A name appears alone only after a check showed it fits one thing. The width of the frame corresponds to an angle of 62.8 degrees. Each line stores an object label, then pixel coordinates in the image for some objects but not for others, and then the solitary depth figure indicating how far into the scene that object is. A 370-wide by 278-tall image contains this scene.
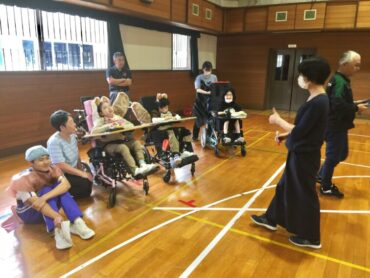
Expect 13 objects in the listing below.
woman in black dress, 2.21
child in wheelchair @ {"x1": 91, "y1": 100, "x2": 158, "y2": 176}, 3.25
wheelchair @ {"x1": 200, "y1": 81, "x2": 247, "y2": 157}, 4.90
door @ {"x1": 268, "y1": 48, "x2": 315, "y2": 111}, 9.65
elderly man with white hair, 3.13
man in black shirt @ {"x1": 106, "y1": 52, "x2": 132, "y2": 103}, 4.83
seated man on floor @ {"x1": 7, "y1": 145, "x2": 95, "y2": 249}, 2.44
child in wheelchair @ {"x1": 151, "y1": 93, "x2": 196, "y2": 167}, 3.92
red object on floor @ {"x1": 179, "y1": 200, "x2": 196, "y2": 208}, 3.21
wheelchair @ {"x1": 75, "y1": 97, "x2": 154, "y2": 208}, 3.25
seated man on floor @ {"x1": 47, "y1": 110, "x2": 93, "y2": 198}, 2.89
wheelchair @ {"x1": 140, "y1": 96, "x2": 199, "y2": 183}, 3.83
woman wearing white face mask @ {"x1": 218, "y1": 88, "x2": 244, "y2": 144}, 4.95
